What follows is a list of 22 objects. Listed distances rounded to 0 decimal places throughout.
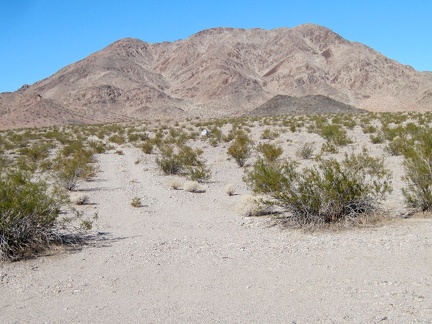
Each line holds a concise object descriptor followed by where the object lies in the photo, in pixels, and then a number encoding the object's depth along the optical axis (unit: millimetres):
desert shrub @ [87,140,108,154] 29608
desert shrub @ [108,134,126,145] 35969
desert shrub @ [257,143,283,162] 20077
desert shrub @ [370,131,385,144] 25264
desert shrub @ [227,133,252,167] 20719
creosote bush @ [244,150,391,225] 9273
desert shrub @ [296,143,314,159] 21727
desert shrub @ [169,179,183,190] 15961
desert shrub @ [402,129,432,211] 9484
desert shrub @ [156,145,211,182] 17852
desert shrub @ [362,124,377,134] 30788
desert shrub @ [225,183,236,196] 14570
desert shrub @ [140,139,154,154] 27672
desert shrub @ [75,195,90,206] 13570
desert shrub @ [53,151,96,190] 16000
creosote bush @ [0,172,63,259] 8047
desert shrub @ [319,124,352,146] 24641
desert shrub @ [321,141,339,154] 21256
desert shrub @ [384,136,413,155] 19344
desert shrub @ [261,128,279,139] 31734
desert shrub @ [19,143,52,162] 25891
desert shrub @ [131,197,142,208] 13119
